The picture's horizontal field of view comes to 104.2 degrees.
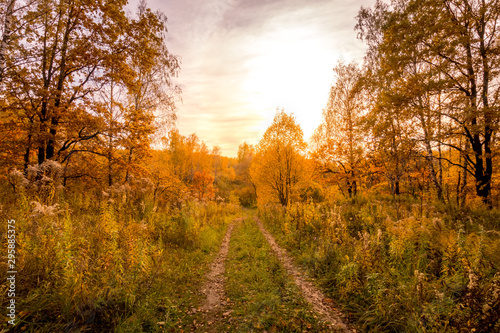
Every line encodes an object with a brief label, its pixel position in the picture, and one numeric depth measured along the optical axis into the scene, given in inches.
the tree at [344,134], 625.3
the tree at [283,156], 633.0
